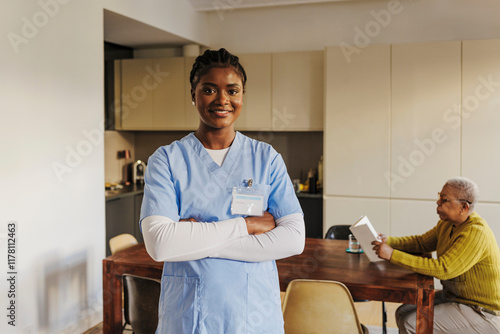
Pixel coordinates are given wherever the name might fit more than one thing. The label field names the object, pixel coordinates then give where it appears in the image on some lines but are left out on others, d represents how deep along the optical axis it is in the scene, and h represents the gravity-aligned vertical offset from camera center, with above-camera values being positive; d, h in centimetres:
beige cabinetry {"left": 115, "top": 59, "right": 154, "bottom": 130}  532 +70
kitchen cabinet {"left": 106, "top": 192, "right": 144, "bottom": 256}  454 -57
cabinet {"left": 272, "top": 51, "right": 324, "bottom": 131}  478 +67
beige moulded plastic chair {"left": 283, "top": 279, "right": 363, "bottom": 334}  216 -69
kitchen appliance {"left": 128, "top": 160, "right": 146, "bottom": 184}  564 -17
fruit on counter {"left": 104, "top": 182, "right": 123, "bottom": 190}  515 -31
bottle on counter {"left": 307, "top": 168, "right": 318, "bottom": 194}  491 -28
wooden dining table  226 -60
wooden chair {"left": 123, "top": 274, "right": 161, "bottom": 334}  234 -72
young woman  138 -19
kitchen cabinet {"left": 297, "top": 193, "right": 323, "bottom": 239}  505 -60
